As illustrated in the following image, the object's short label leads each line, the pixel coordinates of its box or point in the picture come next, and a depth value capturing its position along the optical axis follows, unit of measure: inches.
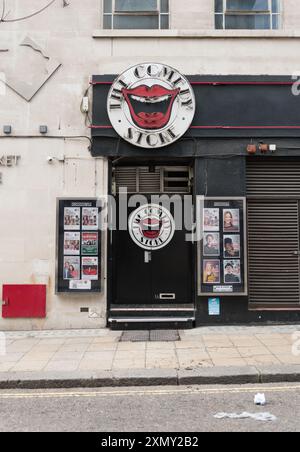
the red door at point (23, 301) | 351.6
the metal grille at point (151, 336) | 319.9
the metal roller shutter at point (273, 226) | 369.7
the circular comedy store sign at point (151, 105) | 358.0
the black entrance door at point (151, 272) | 366.3
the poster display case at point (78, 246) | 354.0
